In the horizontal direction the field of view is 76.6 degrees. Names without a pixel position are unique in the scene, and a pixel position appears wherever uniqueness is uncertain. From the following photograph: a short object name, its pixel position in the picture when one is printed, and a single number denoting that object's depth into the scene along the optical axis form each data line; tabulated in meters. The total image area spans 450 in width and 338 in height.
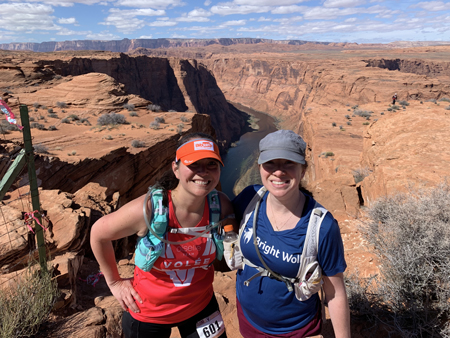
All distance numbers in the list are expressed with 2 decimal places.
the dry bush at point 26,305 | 2.41
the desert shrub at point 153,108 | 22.03
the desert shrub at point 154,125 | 17.17
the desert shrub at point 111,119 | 17.60
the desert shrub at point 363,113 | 24.50
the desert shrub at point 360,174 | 9.30
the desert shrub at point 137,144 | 13.37
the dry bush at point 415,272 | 3.01
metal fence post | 2.69
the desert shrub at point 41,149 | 11.16
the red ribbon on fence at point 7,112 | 2.39
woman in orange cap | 1.90
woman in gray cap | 1.74
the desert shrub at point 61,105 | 20.51
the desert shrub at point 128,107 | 20.62
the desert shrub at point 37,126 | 15.48
